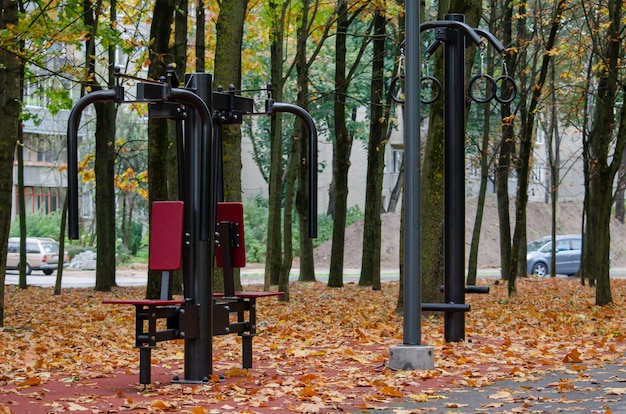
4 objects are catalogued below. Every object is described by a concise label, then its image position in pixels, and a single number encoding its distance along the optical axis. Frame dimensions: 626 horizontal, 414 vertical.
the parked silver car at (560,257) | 44.38
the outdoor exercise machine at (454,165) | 13.37
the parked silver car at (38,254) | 46.62
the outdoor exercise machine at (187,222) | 9.59
